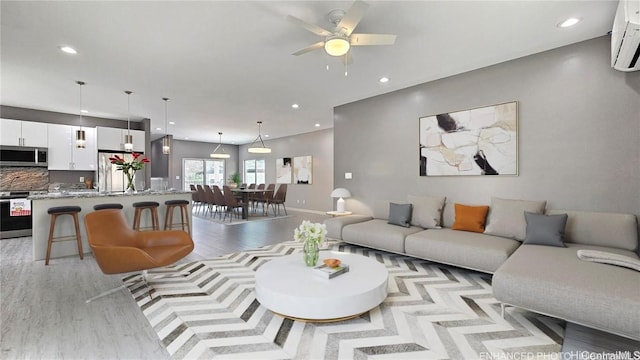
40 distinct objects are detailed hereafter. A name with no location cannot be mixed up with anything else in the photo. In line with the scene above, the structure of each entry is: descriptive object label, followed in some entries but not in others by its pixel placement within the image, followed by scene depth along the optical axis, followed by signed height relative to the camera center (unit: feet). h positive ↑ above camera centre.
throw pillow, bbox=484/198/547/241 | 10.94 -1.55
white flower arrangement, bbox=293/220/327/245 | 8.45 -1.64
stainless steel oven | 16.84 -2.60
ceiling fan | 7.43 +4.18
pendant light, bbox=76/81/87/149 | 15.30 +2.26
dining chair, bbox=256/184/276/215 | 29.06 -1.93
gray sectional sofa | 6.12 -2.44
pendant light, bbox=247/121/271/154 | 26.99 +2.84
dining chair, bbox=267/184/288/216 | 28.40 -1.85
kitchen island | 13.03 -1.69
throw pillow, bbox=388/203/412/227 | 13.83 -1.82
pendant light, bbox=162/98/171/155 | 18.90 +2.35
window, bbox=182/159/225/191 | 38.09 +0.99
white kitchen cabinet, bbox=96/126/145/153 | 21.49 +3.21
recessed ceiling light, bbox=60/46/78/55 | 10.70 +5.09
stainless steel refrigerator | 21.49 +0.35
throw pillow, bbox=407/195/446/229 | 13.43 -1.61
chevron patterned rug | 6.19 -3.81
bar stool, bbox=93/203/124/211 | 13.93 -1.41
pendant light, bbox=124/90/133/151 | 16.53 +2.46
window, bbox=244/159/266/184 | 38.55 +1.03
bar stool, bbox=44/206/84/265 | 12.61 -2.06
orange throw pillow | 12.12 -1.73
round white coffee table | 6.86 -2.90
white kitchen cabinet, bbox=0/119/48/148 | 18.08 +3.09
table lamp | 18.10 -1.04
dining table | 25.38 -2.09
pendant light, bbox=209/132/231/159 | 31.74 +2.74
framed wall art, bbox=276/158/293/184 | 34.27 +1.00
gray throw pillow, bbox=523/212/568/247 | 9.62 -1.82
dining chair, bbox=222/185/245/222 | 24.21 -1.87
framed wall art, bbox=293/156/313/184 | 31.68 +1.08
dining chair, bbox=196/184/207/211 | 29.20 -1.67
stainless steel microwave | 18.04 +1.55
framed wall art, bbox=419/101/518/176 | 12.28 +1.79
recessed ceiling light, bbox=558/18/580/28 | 9.00 +5.17
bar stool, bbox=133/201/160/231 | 15.25 -1.83
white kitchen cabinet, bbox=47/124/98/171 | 19.88 +2.14
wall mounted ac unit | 6.78 +3.91
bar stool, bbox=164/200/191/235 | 16.56 -2.09
